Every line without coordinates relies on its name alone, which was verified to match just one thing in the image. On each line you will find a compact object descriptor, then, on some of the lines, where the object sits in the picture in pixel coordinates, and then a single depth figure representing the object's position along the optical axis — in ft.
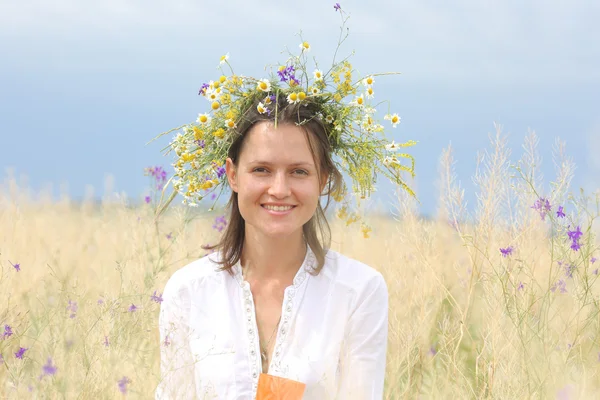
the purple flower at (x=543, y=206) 8.85
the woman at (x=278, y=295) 7.02
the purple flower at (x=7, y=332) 9.10
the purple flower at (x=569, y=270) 8.47
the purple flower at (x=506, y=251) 9.07
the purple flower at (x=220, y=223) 14.01
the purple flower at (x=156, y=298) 9.05
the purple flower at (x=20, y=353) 7.70
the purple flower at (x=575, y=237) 8.23
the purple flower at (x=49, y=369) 7.04
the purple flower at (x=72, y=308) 10.48
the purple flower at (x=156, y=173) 12.30
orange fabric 6.77
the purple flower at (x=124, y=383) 6.44
